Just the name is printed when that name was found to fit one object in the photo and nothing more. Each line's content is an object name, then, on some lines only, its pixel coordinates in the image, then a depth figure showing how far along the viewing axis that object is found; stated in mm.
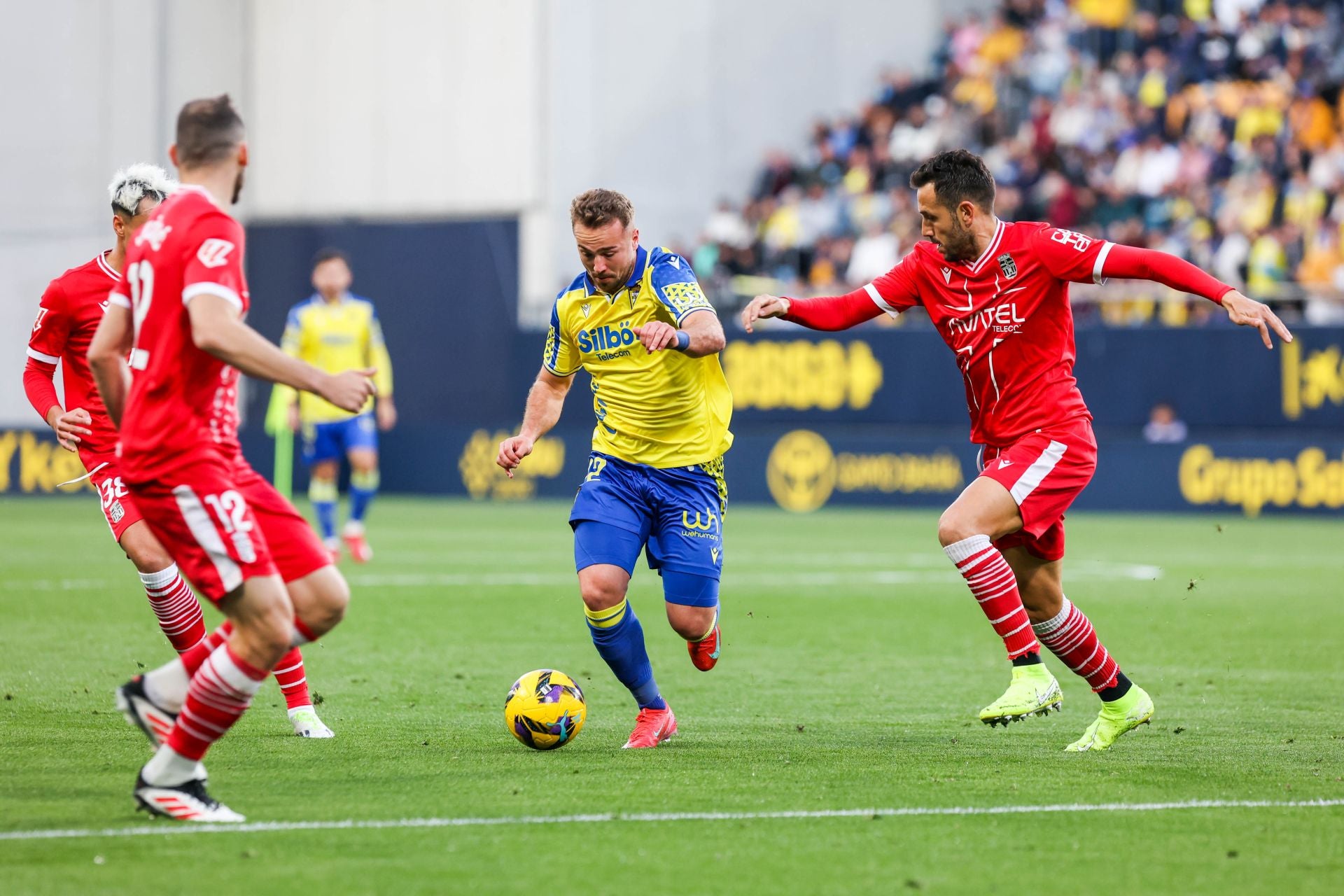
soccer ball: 14133
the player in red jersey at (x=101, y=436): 14703
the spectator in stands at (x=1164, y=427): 45969
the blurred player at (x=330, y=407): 32750
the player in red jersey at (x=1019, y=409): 14078
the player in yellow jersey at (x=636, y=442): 14570
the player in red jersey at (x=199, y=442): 10828
